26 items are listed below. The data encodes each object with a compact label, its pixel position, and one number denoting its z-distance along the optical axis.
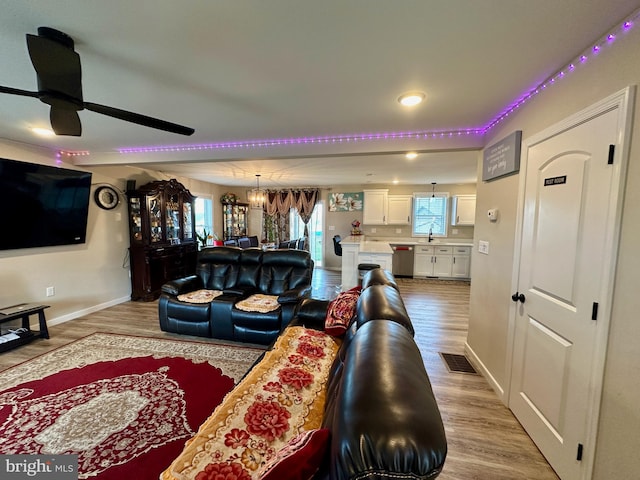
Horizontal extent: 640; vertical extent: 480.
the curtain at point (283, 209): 7.36
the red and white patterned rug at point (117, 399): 1.63
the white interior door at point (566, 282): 1.28
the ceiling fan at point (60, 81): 1.27
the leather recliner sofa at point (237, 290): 2.96
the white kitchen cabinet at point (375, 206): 6.79
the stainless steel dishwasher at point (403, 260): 6.55
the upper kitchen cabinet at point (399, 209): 6.76
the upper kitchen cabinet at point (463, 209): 6.44
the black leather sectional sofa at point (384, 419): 0.61
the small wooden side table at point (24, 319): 2.77
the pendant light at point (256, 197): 6.25
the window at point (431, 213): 6.71
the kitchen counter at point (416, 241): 6.10
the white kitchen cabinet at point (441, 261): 6.21
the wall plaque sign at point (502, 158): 2.02
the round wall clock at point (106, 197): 4.06
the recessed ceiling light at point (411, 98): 1.93
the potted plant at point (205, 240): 5.70
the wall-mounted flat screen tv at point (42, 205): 2.97
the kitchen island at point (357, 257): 4.41
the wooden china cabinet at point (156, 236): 4.48
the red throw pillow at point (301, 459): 0.73
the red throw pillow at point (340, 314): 2.09
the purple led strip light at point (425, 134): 1.29
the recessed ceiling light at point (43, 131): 2.77
